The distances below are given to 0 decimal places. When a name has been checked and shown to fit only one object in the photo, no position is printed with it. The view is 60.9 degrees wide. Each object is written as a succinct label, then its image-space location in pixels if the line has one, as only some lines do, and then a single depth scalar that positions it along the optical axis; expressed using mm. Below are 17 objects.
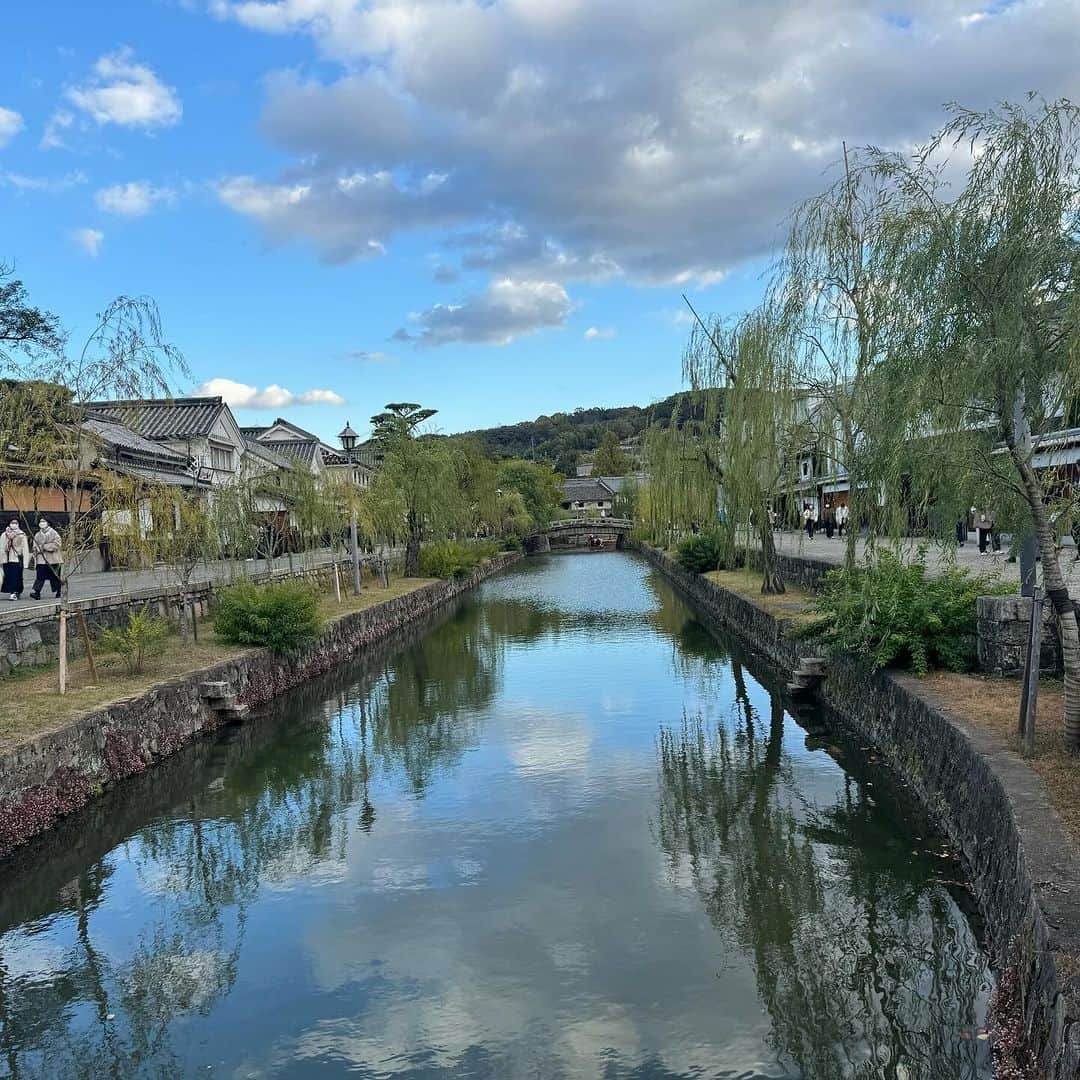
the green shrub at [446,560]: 31078
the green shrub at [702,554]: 27000
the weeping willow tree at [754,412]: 15414
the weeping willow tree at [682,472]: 19750
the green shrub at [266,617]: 14086
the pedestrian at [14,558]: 14672
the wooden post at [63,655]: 9992
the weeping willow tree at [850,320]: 7371
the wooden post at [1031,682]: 6320
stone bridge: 63250
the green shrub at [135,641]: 11422
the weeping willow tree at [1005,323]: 5883
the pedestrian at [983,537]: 18286
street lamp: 21406
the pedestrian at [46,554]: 11339
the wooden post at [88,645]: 10875
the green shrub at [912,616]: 9656
